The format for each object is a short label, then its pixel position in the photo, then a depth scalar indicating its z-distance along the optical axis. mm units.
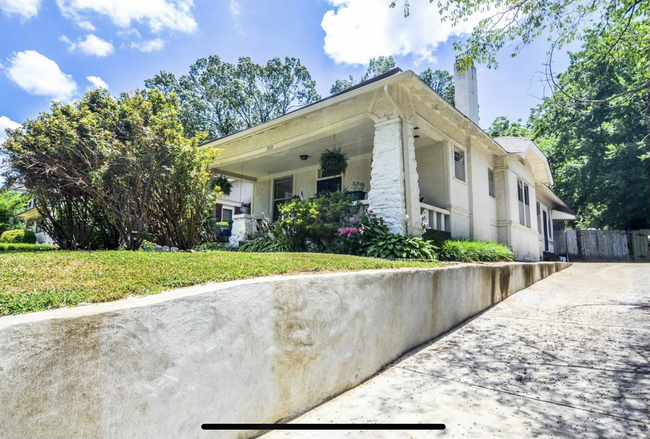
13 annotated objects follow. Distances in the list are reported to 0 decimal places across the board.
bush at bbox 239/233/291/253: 8095
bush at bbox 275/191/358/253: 7655
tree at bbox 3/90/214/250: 5910
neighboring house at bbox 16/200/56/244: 20428
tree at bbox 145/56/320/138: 29344
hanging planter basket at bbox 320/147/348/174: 9414
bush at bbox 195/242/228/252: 8373
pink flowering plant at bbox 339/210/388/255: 7188
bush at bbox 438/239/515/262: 7773
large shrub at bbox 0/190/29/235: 20578
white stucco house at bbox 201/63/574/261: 7664
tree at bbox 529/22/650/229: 19266
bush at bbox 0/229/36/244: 15836
